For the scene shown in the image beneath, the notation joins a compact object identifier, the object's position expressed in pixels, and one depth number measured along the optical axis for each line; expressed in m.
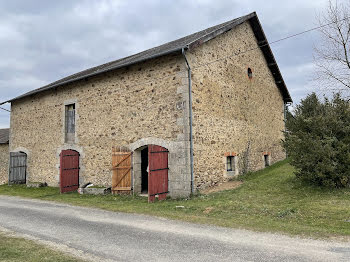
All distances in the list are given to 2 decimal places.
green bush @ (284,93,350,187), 7.88
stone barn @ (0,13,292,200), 9.16
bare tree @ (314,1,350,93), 14.66
